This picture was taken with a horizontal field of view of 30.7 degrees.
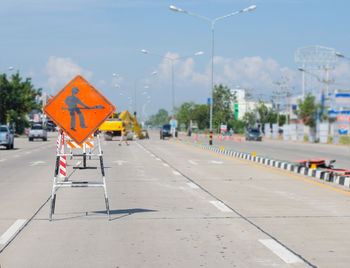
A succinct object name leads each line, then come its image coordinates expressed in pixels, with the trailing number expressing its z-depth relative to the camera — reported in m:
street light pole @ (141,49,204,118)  69.13
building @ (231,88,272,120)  162.51
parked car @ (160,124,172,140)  72.04
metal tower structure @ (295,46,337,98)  90.12
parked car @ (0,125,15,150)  39.62
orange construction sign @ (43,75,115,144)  10.10
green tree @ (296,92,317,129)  83.88
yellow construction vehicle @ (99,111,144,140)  61.75
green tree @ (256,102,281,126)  128.24
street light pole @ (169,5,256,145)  47.12
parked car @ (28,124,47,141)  62.85
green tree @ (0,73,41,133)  86.81
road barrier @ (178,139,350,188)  17.17
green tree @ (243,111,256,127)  122.56
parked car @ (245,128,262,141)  72.31
